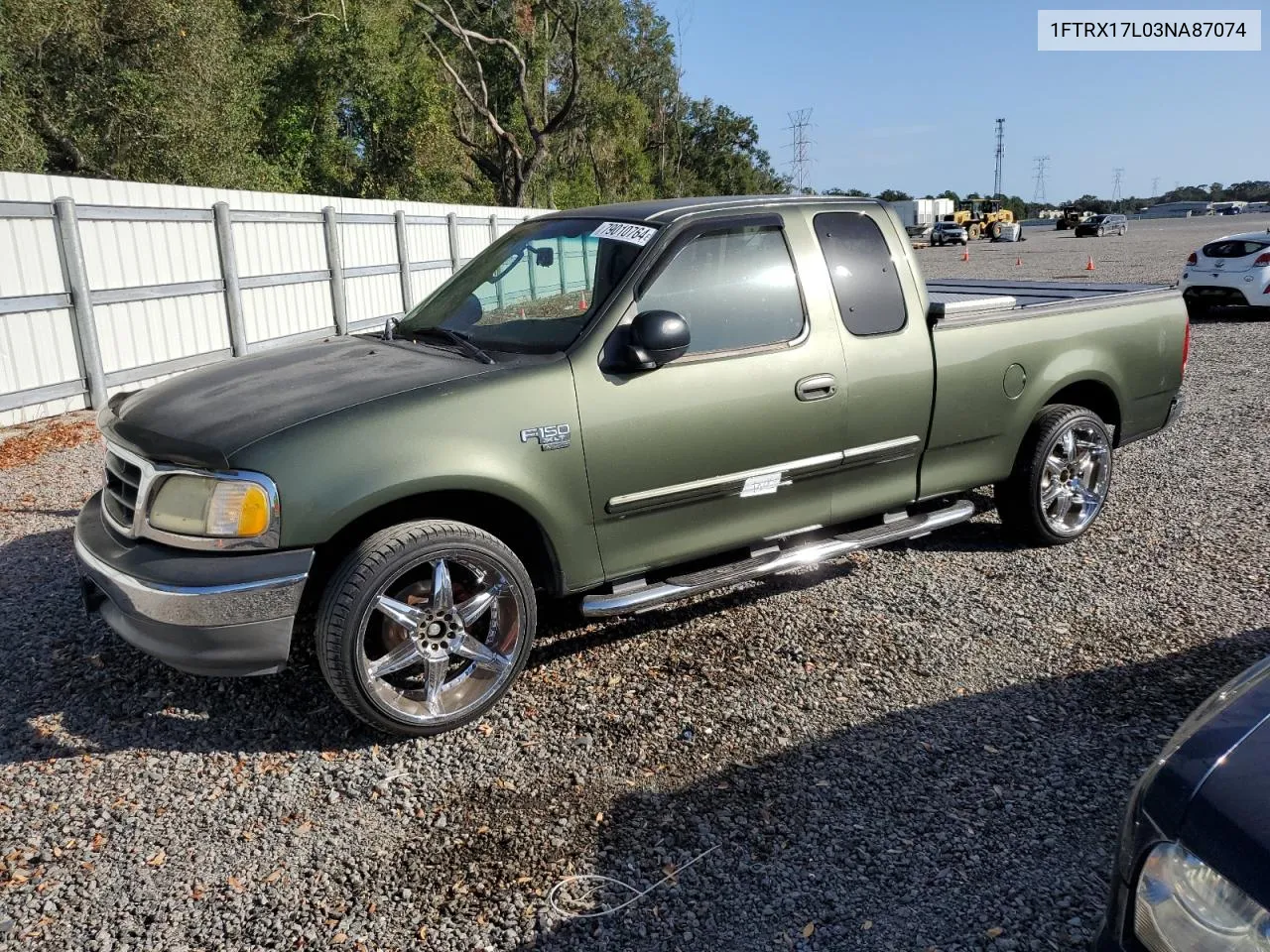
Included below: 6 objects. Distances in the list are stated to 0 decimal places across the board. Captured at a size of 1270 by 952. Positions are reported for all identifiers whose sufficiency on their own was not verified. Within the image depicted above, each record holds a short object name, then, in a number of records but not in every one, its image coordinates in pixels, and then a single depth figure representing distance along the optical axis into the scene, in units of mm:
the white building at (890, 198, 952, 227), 72500
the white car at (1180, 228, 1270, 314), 15047
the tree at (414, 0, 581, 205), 39312
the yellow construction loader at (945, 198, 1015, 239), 65538
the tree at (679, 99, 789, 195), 72812
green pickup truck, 3285
